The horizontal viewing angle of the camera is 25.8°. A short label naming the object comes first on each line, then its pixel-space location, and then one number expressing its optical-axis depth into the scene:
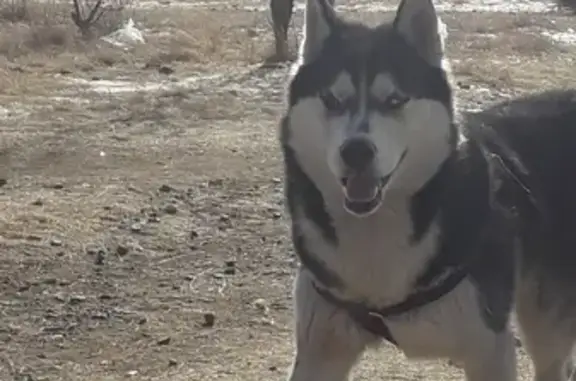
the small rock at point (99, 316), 6.20
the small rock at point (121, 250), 7.22
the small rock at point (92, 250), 7.21
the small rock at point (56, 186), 9.07
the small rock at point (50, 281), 6.66
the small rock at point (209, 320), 6.09
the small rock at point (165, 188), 8.90
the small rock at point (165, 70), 16.16
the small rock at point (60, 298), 6.42
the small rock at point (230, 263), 7.02
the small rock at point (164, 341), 5.86
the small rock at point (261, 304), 6.31
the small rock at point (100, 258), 7.03
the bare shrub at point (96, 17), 20.81
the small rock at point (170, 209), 8.20
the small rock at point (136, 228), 7.71
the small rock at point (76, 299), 6.40
